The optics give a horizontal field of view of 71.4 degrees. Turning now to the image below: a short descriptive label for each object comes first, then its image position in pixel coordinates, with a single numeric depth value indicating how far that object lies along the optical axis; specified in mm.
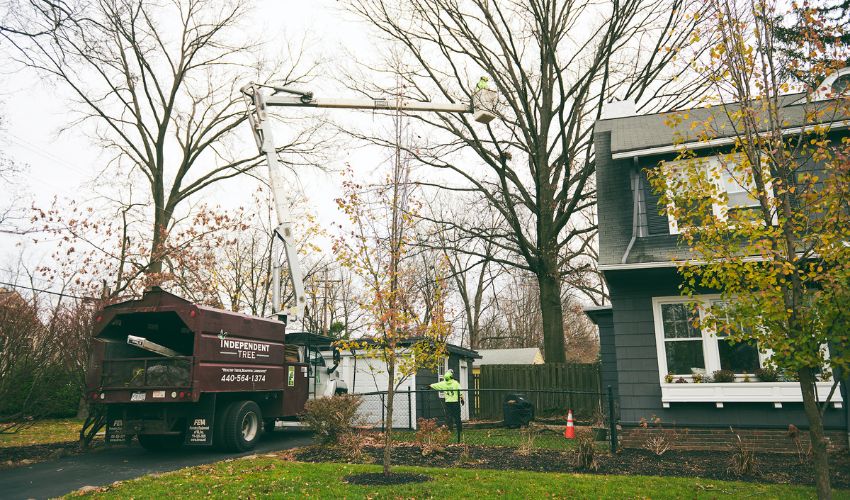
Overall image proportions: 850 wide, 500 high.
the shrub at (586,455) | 9039
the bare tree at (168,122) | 23578
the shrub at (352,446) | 10367
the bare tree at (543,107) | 19266
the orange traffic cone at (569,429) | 14115
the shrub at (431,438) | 10695
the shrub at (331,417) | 11602
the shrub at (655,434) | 11098
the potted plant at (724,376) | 11258
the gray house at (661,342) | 11094
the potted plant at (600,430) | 13289
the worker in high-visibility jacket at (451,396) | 14231
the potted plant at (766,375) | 10969
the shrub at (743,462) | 8586
